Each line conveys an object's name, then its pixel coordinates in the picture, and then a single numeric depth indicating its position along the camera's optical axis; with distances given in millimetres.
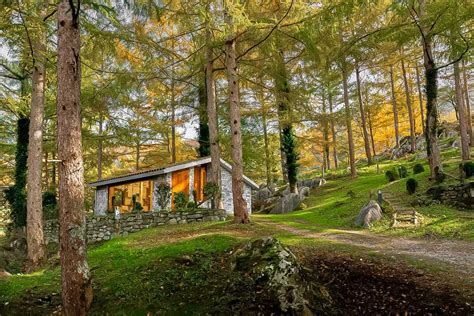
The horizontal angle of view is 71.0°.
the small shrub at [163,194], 16500
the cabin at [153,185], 19359
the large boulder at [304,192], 23262
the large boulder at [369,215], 12021
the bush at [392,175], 19172
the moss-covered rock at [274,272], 4844
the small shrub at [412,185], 14466
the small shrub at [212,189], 15141
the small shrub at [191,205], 15972
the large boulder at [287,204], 21594
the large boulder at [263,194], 27641
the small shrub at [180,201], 16014
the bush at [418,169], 18438
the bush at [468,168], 13129
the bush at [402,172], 19125
